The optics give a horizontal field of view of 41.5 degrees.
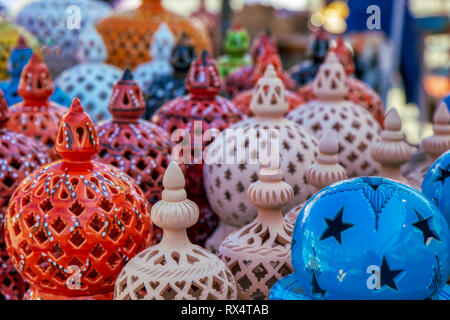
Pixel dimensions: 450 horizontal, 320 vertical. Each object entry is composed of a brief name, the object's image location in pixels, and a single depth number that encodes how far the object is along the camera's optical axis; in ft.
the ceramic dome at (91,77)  7.89
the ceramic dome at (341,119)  6.72
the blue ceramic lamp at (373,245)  3.61
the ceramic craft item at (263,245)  4.76
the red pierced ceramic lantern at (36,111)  6.36
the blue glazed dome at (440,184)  4.66
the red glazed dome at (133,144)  5.84
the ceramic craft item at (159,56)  8.63
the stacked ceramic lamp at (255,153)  5.89
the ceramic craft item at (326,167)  5.12
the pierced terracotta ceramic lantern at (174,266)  4.10
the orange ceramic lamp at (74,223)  4.58
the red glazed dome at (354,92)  8.18
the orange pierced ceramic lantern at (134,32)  9.52
